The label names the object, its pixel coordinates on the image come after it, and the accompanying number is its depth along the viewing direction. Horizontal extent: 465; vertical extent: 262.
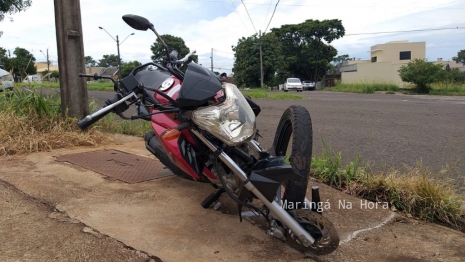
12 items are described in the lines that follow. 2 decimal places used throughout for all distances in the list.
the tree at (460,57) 84.86
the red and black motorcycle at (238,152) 2.08
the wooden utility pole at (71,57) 5.36
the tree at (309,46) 46.91
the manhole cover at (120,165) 3.73
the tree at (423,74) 28.50
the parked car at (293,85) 33.41
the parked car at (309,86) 42.56
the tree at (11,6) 12.58
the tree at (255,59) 38.28
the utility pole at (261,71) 34.75
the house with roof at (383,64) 41.25
